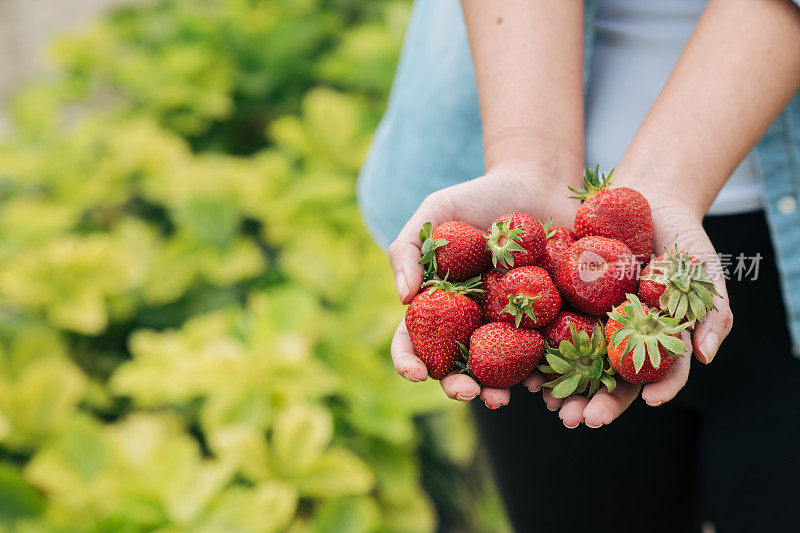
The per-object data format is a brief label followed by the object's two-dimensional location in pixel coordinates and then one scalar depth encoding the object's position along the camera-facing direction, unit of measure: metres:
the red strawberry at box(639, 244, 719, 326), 0.89
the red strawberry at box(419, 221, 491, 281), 0.98
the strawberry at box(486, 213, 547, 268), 0.98
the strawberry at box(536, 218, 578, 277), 1.04
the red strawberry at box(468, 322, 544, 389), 0.93
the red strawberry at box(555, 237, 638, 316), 0.96
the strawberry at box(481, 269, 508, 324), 1.01
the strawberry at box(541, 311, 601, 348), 0.99
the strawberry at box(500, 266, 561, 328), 0.97
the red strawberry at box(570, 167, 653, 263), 0.97
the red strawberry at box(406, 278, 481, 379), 0.96
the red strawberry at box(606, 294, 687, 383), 0.87
